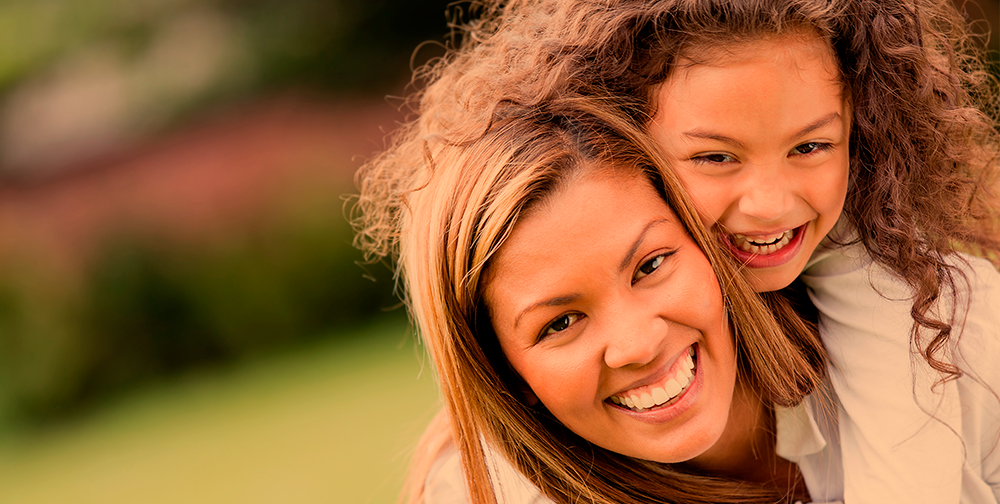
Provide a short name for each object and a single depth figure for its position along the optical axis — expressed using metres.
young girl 1.96
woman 1.96
